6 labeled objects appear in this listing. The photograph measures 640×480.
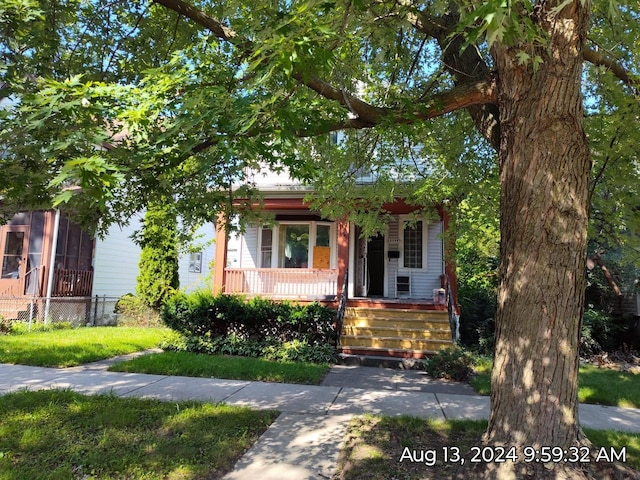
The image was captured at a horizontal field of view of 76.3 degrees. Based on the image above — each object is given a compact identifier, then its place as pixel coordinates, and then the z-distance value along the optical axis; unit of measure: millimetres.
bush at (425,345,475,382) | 7277
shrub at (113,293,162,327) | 14117
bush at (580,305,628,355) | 9633
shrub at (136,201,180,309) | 13953
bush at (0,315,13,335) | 10609
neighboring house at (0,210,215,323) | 12781
